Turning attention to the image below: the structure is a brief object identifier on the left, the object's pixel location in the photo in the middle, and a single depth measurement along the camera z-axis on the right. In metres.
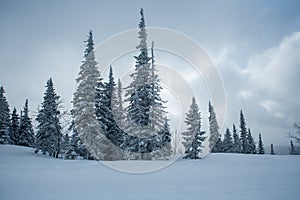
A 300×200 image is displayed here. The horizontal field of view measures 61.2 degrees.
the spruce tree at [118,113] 29.86
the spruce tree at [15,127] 46.06
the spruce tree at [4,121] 40.47
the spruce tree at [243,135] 53.56
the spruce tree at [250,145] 54.38
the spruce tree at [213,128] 43.44
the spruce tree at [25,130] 45.44
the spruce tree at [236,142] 56.17
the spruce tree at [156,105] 23.45
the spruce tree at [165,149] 23.02
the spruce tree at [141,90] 23.28
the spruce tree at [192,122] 35.28
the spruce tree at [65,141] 38.75
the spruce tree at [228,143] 53.71
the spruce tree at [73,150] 25.61
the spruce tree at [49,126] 34.22
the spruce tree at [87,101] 24.20
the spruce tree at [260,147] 58.89
